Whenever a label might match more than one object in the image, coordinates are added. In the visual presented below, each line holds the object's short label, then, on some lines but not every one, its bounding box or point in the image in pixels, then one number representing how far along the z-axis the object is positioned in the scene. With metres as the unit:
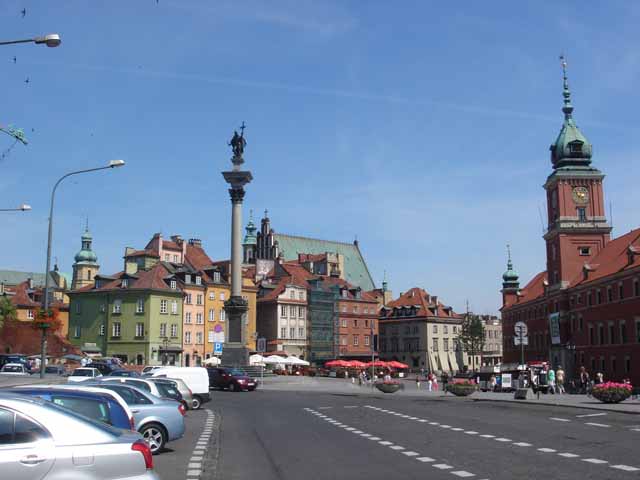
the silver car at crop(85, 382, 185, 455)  15.44
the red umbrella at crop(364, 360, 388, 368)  84.28
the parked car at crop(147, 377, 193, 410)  26.64
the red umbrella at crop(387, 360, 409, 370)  88.03
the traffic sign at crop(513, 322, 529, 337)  40.00
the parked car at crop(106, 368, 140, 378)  31.93
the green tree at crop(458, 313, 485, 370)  120.50
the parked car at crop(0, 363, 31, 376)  53.62
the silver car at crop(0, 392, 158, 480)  6.99
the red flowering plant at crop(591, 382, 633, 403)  31.56
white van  30.77
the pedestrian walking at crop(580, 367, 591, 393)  50.00
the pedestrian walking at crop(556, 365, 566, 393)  46.69
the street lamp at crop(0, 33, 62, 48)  15.91
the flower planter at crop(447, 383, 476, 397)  42.28
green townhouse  84.00
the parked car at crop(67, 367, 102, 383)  41.22
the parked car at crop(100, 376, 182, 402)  19.58
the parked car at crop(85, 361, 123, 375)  53.25
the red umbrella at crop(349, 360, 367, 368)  82.14
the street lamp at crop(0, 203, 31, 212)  29.64
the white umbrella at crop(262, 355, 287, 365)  72.75
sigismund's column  56.03
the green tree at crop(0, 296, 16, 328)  86.47
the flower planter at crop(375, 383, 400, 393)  47.91
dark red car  47.16
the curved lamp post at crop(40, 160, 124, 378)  29.63
